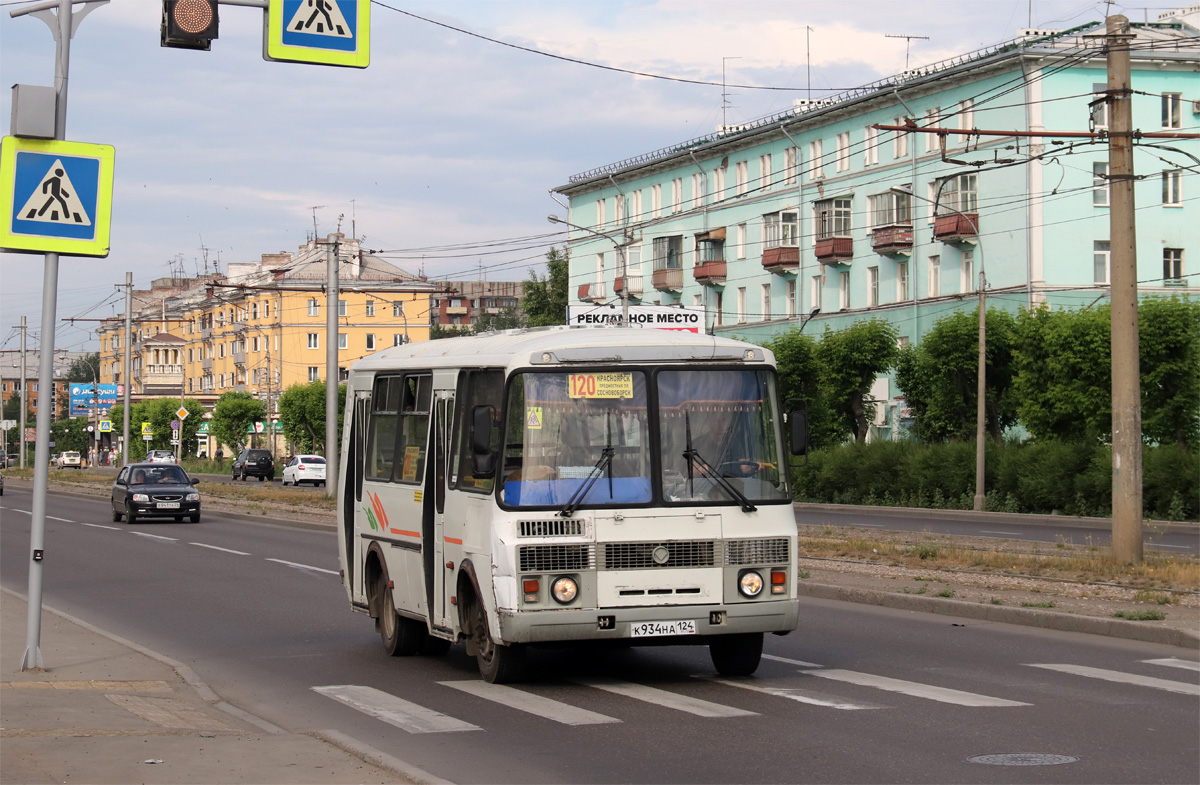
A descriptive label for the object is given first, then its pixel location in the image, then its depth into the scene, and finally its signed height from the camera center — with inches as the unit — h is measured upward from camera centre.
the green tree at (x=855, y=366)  2193.7 +151.2
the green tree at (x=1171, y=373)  1744.6 +115.2
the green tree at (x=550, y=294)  4463.6 +516.6
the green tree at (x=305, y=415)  4018.2 +133.3
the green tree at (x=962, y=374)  2042.3 +133.2
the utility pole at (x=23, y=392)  3998.5 +184.1
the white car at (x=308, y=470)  2866.6 -8.5
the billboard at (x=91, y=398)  5113.2 +229.1
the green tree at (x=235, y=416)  4544.8 +144.5
